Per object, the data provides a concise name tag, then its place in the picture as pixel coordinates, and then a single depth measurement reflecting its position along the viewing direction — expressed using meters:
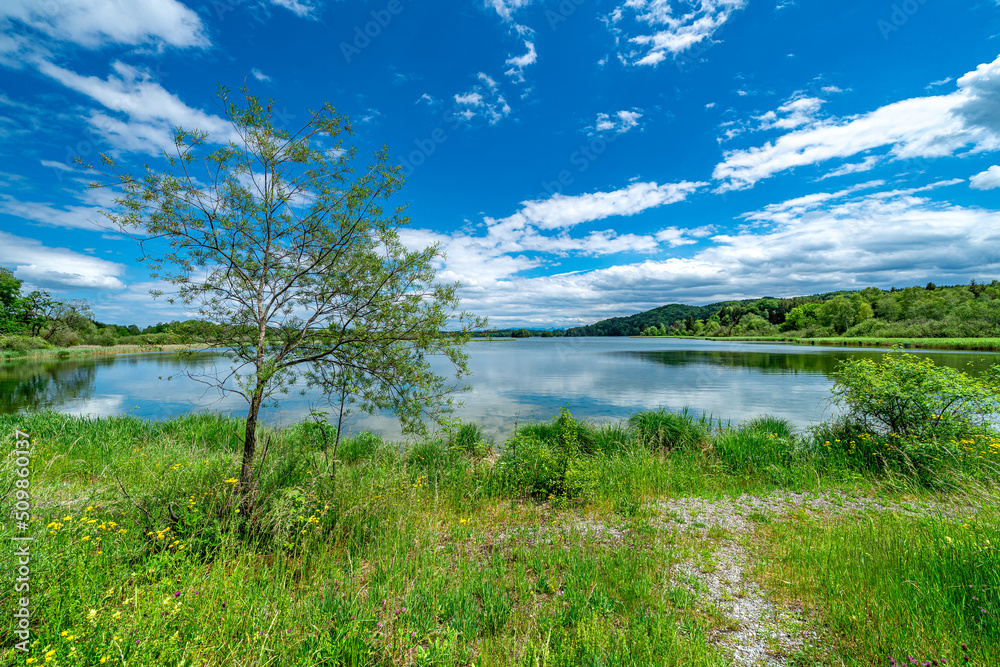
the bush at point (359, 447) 10.13
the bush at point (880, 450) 7.05
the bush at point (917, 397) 7.36
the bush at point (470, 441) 11.10
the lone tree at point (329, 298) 4.57
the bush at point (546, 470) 6.76
